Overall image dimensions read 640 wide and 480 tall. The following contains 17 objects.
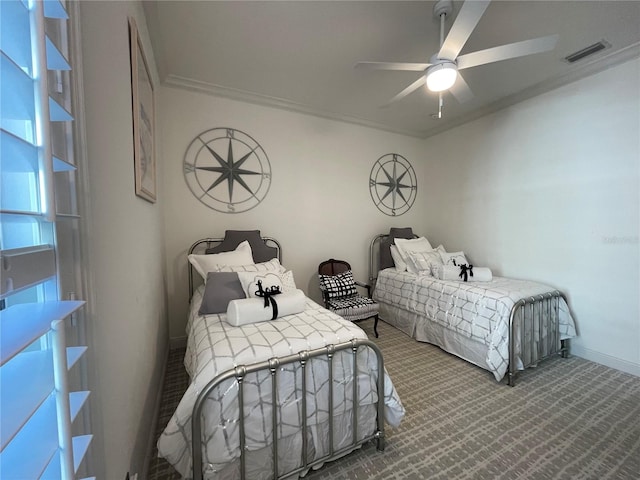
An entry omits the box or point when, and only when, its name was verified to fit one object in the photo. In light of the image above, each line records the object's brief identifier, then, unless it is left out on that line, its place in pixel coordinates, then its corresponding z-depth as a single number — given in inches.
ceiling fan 54.8
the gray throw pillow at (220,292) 73.6
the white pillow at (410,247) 134.3
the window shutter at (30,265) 14.6
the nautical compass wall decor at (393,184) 153.6
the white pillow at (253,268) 85.8
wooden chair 109.6
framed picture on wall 52.6
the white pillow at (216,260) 90.6
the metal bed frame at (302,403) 43.3
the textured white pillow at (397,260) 135.5
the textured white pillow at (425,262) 125.5
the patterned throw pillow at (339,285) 117.8
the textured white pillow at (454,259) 124.3
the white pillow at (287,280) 87.2
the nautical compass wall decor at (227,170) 109.2
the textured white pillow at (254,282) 73.4
